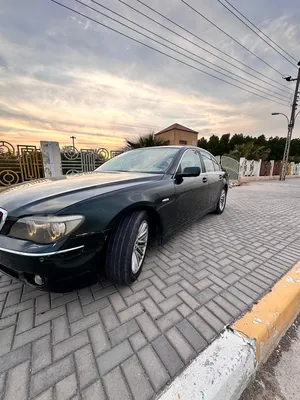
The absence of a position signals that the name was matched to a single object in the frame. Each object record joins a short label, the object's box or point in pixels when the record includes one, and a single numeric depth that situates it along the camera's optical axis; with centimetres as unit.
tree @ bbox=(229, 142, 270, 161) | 1580
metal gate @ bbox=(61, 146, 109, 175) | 734
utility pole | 1555
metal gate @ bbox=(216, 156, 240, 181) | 1306
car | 126
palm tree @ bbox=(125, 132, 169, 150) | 970
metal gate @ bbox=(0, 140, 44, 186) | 624
